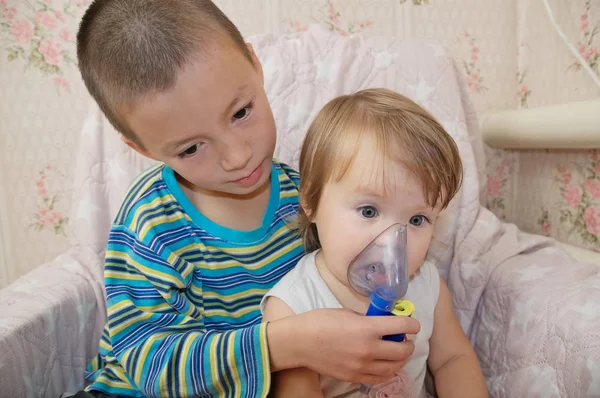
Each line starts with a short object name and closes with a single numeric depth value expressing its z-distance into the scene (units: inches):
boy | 23.1
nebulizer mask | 21.0
